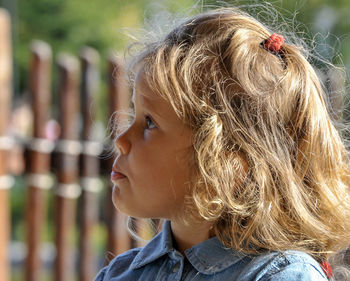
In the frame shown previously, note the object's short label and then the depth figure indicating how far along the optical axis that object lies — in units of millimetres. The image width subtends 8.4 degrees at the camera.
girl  2138
